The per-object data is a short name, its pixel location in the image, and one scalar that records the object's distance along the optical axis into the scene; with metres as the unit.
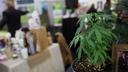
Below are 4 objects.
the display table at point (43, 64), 1.64
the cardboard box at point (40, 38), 1.89
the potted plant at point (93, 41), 0.87
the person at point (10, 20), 2.12
